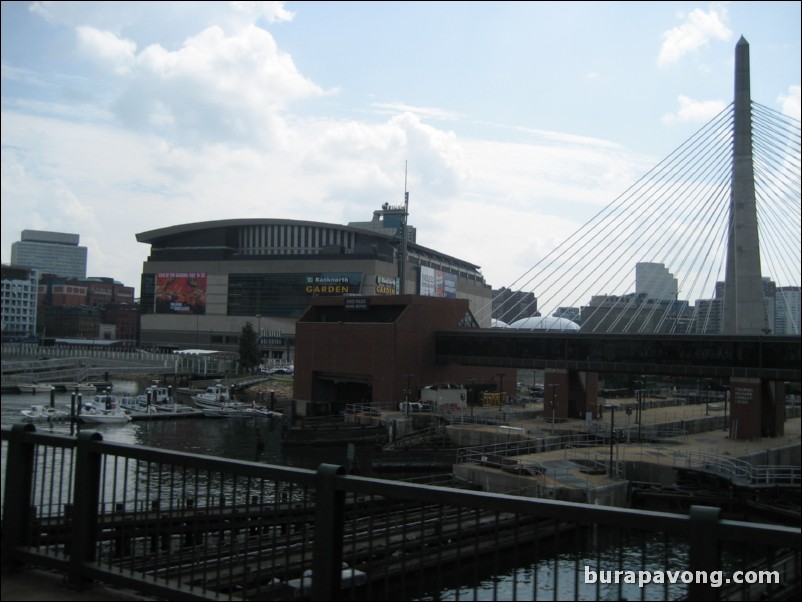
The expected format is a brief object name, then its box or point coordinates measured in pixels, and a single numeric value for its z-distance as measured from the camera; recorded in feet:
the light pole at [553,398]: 116.65
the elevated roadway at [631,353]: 96.22
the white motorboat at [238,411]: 142.92
